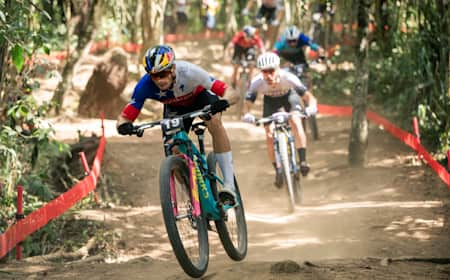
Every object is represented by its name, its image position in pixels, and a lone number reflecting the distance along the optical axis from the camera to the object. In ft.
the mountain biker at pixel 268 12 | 132.36
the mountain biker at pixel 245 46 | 106.63
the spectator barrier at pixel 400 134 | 61.18
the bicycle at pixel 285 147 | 62.90
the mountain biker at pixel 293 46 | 88.33
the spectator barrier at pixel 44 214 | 45.83
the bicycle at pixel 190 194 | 36.50
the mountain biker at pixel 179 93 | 38.93
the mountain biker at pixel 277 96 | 61.93
